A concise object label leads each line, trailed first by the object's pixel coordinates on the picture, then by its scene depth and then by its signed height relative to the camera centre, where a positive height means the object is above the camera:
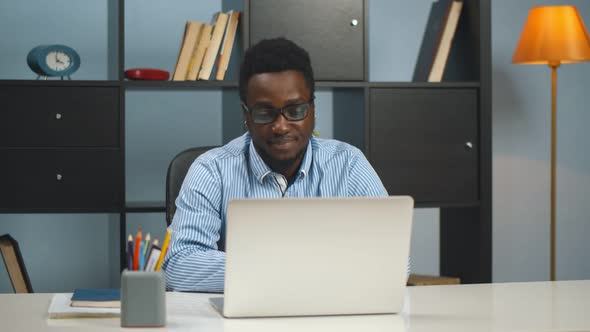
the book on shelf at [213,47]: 3.14 +0.41
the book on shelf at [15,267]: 2.99 -0.38
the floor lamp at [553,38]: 3.31 +0.48
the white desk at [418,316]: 1.34 -0.27
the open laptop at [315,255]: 1.33 -0.16
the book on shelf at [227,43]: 3.16 +0.43
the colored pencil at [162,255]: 1.37 -0.16
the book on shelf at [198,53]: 3.15 +0.40
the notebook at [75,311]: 1.41 -0.26
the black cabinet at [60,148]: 3.07 +0.04
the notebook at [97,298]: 1.46 -0.25
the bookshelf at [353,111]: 3.11 +0.19
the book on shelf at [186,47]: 3.14 +0.42
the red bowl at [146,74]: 3.12 +0.31
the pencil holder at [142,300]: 1.33 -0.22
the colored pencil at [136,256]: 1.36 -0.16
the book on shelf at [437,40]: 3.35 +0.49
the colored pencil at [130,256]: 1.37 -0.16
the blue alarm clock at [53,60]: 3.08 +0.36
